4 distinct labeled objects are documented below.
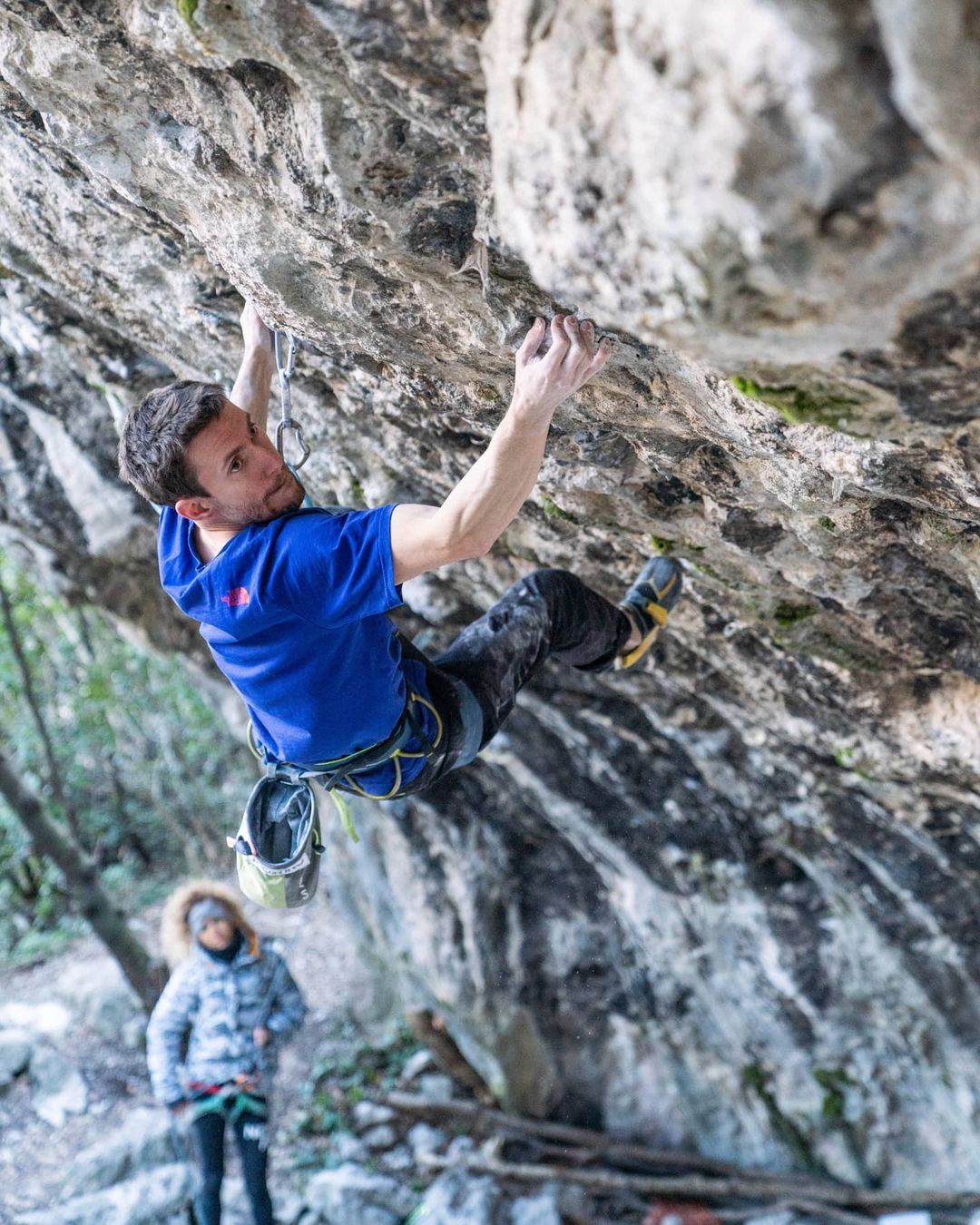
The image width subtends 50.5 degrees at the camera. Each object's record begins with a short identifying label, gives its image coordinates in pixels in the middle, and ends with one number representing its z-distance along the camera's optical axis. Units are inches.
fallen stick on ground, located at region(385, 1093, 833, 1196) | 309.4
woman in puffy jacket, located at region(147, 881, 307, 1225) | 251.3
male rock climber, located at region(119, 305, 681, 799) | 108.3
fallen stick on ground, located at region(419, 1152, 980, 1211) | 284.2
